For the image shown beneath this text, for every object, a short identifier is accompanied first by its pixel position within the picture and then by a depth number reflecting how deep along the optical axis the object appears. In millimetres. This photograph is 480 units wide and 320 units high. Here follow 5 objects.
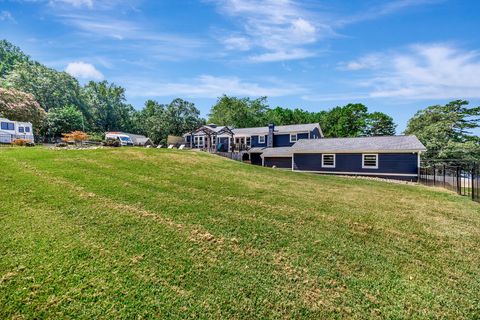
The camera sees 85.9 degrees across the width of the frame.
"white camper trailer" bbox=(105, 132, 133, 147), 33062
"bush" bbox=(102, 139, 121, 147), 21206
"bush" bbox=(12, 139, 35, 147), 18891
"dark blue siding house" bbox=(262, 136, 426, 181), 19297
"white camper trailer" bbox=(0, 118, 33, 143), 21489
